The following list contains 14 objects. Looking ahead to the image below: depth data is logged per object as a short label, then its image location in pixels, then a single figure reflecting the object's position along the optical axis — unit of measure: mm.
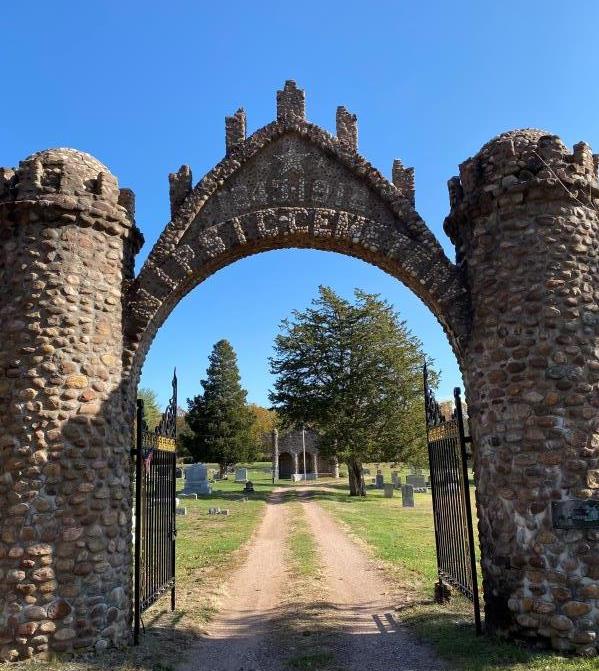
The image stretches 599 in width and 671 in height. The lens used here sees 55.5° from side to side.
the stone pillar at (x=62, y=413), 6387
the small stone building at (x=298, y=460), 49656
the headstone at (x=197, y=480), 29891
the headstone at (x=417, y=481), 33844
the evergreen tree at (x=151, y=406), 56188
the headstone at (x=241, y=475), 38438
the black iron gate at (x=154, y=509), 7250
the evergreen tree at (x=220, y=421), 44750
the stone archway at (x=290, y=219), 7977
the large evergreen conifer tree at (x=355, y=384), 29891
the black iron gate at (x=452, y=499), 7320
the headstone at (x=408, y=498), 25484
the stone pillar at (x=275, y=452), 45281
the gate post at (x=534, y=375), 6367
